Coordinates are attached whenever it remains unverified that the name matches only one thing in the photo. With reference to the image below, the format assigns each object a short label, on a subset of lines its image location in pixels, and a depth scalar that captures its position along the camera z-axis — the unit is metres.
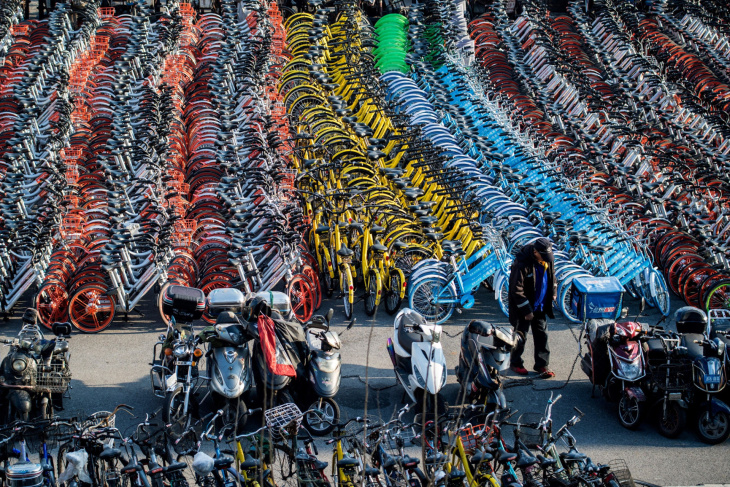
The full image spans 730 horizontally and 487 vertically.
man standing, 20.03
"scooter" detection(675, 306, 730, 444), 17.47
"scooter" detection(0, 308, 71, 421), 17.11
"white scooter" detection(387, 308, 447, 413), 17.61
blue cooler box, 21.70
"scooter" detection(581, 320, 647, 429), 18.11
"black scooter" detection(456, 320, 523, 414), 17.59
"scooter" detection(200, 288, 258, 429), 17.33
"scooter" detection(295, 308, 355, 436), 17.36
